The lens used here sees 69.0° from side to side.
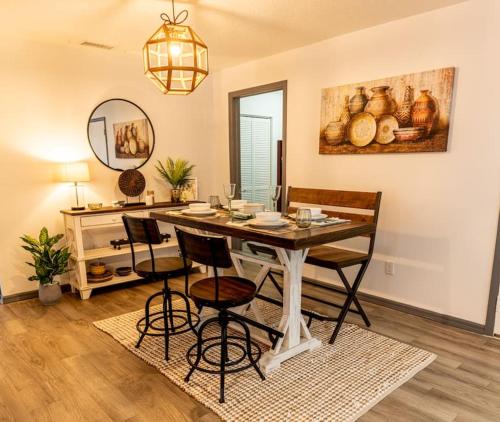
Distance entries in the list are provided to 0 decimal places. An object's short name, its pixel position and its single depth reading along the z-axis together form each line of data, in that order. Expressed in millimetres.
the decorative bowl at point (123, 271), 3770
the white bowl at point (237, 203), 2750
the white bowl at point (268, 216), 2215
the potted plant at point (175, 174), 4187
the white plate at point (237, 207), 2695
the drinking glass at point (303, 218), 2191
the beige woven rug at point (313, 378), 1893
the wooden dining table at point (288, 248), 1984
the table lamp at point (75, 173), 3363
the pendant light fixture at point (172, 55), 2020
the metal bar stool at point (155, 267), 2293
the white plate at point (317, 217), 2409
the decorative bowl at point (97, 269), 3588
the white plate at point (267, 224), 2172
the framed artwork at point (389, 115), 2781
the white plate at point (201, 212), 2637
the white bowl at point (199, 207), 2730
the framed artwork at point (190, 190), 4254
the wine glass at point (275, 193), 2641
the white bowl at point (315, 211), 2441
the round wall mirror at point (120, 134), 3783
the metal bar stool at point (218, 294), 1892
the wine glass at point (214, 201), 2950
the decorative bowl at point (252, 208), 2617
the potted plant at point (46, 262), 3258
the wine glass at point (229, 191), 2645
